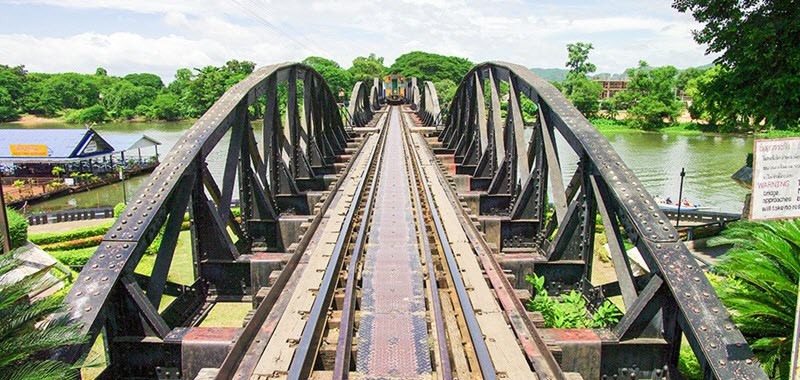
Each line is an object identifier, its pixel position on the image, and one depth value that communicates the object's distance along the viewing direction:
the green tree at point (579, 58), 119.13
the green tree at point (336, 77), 123.12
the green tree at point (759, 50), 14.07
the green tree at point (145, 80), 158.02
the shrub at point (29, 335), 3.39
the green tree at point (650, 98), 80.12
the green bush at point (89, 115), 103.19
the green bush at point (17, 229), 15.88
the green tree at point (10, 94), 101.19
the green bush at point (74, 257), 20.07
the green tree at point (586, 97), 92.94
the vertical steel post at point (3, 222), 6.23
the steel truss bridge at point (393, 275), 4.52
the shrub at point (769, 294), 5.38
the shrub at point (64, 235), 23.84
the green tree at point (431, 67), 133.62
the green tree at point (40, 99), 108.31
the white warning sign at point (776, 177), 3.79
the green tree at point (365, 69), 139.94
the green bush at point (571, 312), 6.02
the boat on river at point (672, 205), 29.05
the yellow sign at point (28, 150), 41.59
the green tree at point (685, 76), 130.52
